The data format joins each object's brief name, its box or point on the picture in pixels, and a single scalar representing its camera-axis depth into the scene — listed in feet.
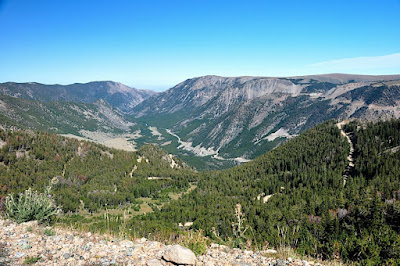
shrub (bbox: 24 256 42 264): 31.55
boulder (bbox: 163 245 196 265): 31.71
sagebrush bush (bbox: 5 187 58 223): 48.42
